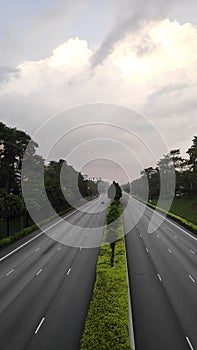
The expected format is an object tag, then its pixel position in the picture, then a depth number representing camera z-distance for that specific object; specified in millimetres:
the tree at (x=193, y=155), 76281
